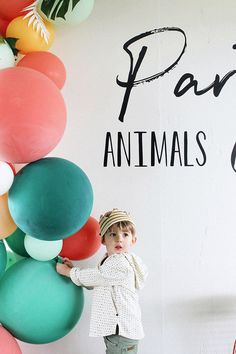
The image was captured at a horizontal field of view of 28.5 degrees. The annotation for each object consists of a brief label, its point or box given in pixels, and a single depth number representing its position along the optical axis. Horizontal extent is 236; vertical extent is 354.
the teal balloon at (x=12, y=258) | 1.86
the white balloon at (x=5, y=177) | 1.55
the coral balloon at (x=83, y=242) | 1.90
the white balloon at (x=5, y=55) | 1.74
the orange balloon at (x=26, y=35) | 1.85
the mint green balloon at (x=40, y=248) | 1.72
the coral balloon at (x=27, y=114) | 1.48
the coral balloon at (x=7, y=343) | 1.62
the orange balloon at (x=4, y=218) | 1.64
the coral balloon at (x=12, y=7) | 1.83
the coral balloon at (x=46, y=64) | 1.84
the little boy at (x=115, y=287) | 1.82
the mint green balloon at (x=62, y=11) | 1.87
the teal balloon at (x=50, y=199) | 1.54
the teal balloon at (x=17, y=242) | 1.81
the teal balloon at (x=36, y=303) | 1.68
